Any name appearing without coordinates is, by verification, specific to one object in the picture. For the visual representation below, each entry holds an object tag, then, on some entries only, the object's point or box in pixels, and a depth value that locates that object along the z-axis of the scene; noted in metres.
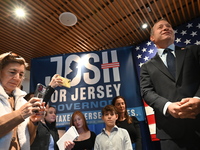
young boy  2.40
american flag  3.66
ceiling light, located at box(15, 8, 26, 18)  3.53
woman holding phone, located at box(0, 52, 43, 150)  1.10
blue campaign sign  3.57
